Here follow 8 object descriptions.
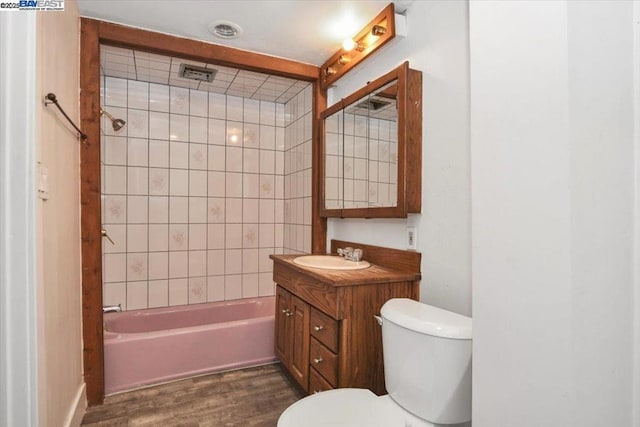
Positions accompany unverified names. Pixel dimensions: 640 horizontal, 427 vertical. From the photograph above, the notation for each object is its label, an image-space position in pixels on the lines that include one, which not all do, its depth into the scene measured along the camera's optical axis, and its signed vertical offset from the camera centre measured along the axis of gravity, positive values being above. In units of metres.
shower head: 2.59 +0.71
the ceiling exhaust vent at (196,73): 2.54 +1.11
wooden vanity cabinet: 1.55 -0.53
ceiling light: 2.00 +1.13
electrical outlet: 1.73 -0.12
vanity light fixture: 1.80 +1.02
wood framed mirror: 1.70 +0.38
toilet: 1.12 -0.60
